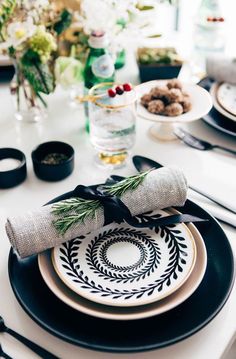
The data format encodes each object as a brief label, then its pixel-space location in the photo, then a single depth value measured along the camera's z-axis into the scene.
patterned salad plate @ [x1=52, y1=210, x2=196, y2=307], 0.68
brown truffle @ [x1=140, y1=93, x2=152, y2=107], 1.09
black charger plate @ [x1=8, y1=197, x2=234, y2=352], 0.63
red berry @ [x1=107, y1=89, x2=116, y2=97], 0.98
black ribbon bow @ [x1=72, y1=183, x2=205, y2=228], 0.79
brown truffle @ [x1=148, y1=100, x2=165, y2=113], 1.07
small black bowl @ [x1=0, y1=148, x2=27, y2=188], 0.95
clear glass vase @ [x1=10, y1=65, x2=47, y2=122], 1.16
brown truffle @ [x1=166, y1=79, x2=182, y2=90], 1.12
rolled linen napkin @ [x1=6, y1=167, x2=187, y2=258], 0.73
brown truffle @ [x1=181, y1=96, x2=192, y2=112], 1.08
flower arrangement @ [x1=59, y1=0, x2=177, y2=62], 1.04
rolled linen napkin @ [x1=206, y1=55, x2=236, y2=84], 1.23
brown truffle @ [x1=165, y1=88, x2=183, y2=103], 1.08
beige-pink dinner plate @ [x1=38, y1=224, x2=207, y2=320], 0.64
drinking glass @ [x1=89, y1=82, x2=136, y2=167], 1.01
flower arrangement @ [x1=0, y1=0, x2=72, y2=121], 1.01
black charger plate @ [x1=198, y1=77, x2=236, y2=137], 1.09
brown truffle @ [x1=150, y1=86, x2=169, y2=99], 1.09
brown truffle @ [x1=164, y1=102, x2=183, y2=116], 1.06
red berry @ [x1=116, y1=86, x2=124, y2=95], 0.98
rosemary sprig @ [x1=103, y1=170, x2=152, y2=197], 0.81
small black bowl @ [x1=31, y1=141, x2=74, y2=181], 0.97
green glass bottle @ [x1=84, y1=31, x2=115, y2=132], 1.07
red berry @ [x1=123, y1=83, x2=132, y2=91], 0.99
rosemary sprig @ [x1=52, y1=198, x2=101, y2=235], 0.76
